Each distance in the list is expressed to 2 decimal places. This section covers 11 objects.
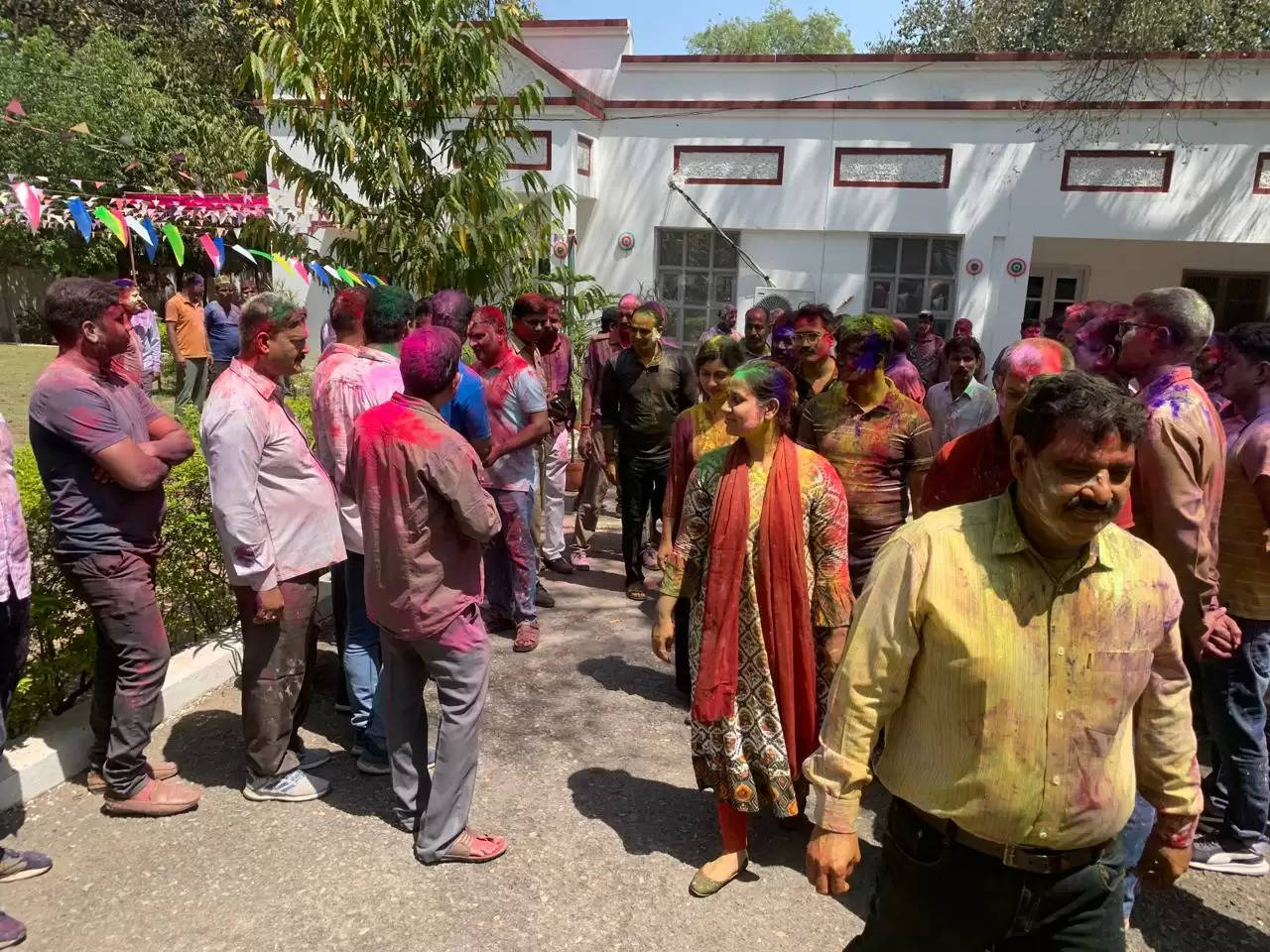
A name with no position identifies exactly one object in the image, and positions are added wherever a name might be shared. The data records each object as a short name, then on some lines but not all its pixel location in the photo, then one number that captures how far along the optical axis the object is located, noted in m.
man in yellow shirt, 1.80
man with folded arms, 3.12
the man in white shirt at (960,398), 5.26
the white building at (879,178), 12.08
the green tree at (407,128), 6.58
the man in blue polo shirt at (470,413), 4.17
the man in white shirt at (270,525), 3.25
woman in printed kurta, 2.99
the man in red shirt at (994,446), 3.00
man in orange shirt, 11.15
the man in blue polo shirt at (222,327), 10.88
